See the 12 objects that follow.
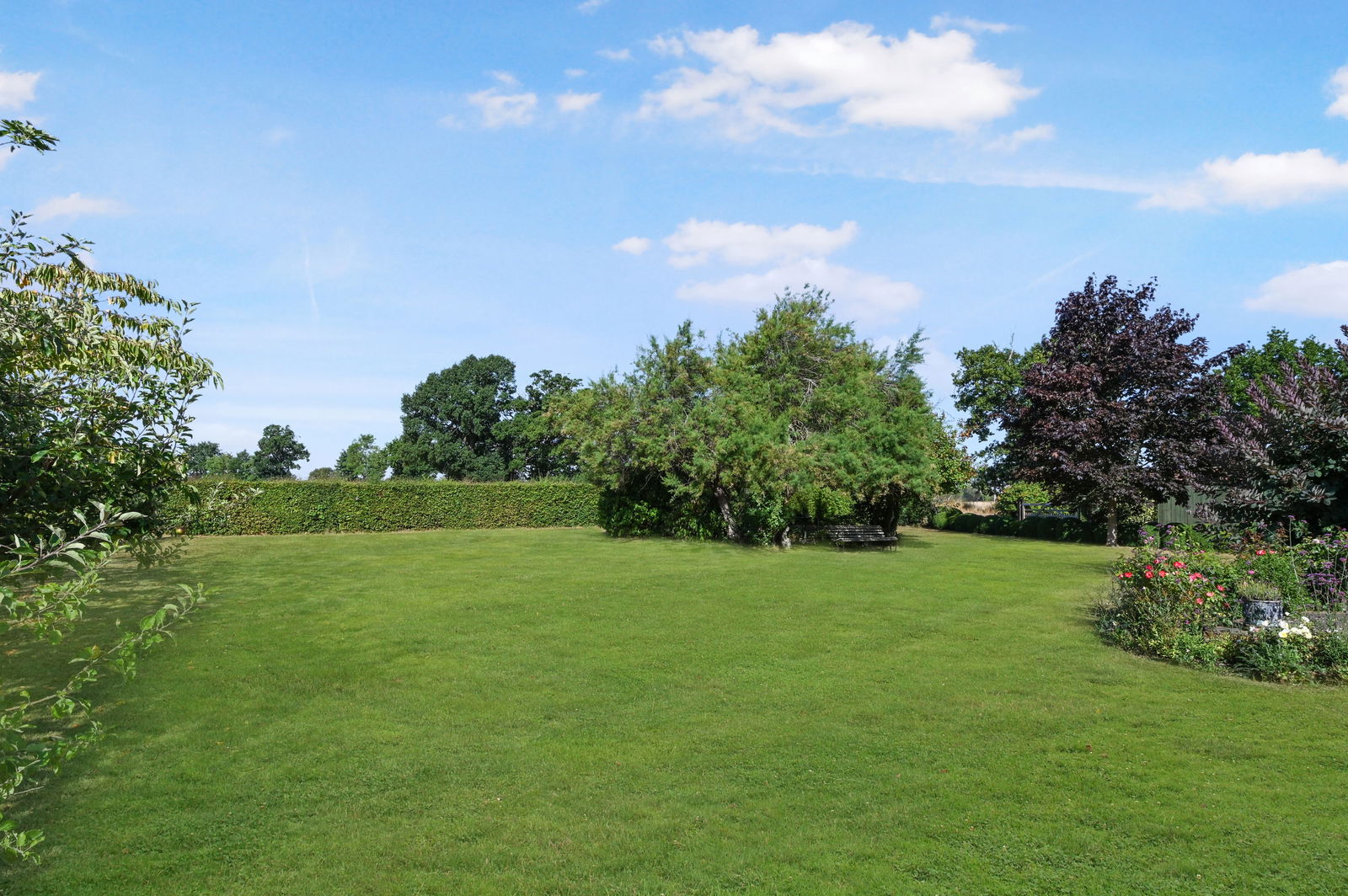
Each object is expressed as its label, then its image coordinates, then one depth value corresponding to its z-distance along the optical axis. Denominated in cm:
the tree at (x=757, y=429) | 2325
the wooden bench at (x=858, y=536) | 2620
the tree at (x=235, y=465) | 7756
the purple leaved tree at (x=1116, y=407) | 2841
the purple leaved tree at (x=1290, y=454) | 1220
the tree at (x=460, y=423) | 5909
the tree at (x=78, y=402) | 530
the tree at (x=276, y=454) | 8289
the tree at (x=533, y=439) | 5978
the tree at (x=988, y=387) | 4319
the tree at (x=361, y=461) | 7253
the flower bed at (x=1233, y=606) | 955
